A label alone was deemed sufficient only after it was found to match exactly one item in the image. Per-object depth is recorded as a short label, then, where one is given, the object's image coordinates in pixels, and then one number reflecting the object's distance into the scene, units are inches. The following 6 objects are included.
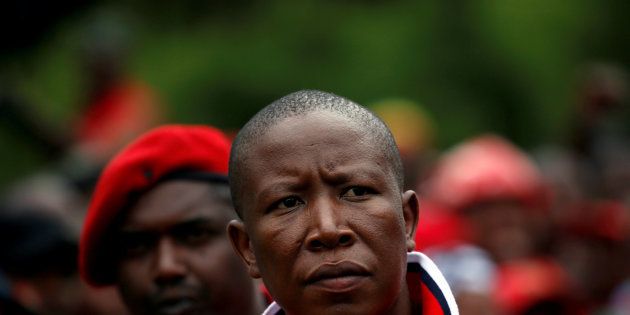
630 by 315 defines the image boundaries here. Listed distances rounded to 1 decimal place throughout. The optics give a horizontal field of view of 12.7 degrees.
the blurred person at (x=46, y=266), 527.8
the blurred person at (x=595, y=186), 673.6
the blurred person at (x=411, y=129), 795.4
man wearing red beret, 392.4
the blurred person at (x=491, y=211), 572.9
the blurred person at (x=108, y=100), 733.0
